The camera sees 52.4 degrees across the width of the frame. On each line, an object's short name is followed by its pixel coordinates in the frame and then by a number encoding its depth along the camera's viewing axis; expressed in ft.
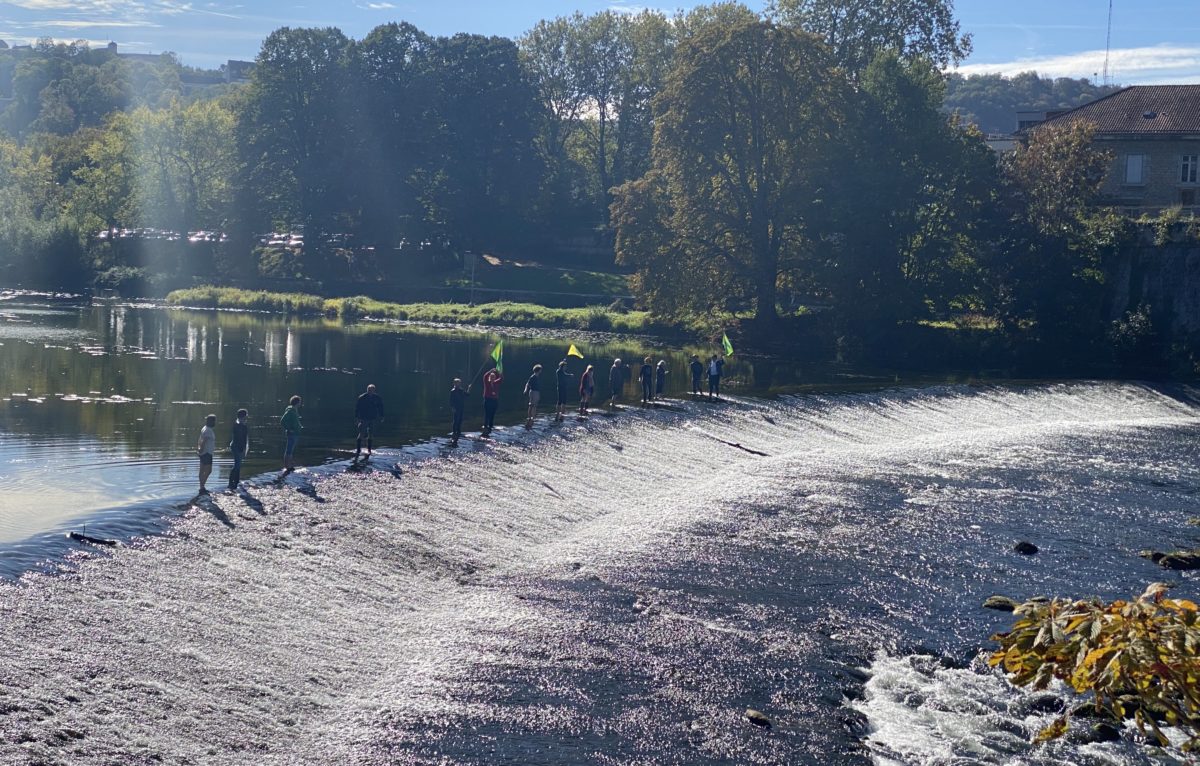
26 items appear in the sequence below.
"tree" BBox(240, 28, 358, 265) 367.45
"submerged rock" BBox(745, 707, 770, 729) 58.44
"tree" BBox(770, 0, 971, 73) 313.94
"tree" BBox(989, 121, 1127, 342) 235.20
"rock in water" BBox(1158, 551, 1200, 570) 92.22
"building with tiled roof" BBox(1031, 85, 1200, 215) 269.85
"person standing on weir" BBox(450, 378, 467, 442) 116.06
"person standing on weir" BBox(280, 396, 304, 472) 96.53
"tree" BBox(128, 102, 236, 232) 386.93
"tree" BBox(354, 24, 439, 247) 366.84
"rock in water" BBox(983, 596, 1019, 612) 79.77
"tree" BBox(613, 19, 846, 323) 243.19
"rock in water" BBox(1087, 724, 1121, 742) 59.21
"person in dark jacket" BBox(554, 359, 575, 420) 136.87
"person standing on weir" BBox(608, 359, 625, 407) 149.92
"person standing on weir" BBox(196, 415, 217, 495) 87.40
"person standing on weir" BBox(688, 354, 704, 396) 165.68
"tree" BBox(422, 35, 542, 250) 370.32
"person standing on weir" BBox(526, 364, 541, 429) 130.82
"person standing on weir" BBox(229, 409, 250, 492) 91.50
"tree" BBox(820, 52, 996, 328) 240.12
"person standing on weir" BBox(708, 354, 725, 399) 163.02
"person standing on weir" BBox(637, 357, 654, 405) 155.22
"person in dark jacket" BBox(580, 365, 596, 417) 140.97
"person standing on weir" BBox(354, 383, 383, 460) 106.06
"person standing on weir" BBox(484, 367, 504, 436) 123.13
